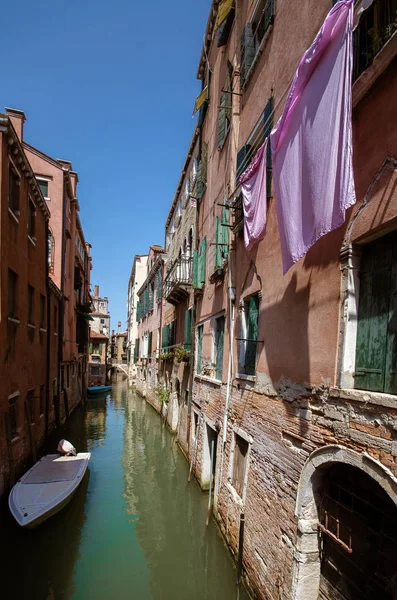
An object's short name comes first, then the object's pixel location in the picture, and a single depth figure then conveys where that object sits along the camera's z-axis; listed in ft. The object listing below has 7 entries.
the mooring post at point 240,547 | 18.64
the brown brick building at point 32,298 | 25.29
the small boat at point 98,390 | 91.92
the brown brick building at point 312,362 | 10.56
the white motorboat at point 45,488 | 22.11
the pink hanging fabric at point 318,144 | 10.58
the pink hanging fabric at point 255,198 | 18.44
